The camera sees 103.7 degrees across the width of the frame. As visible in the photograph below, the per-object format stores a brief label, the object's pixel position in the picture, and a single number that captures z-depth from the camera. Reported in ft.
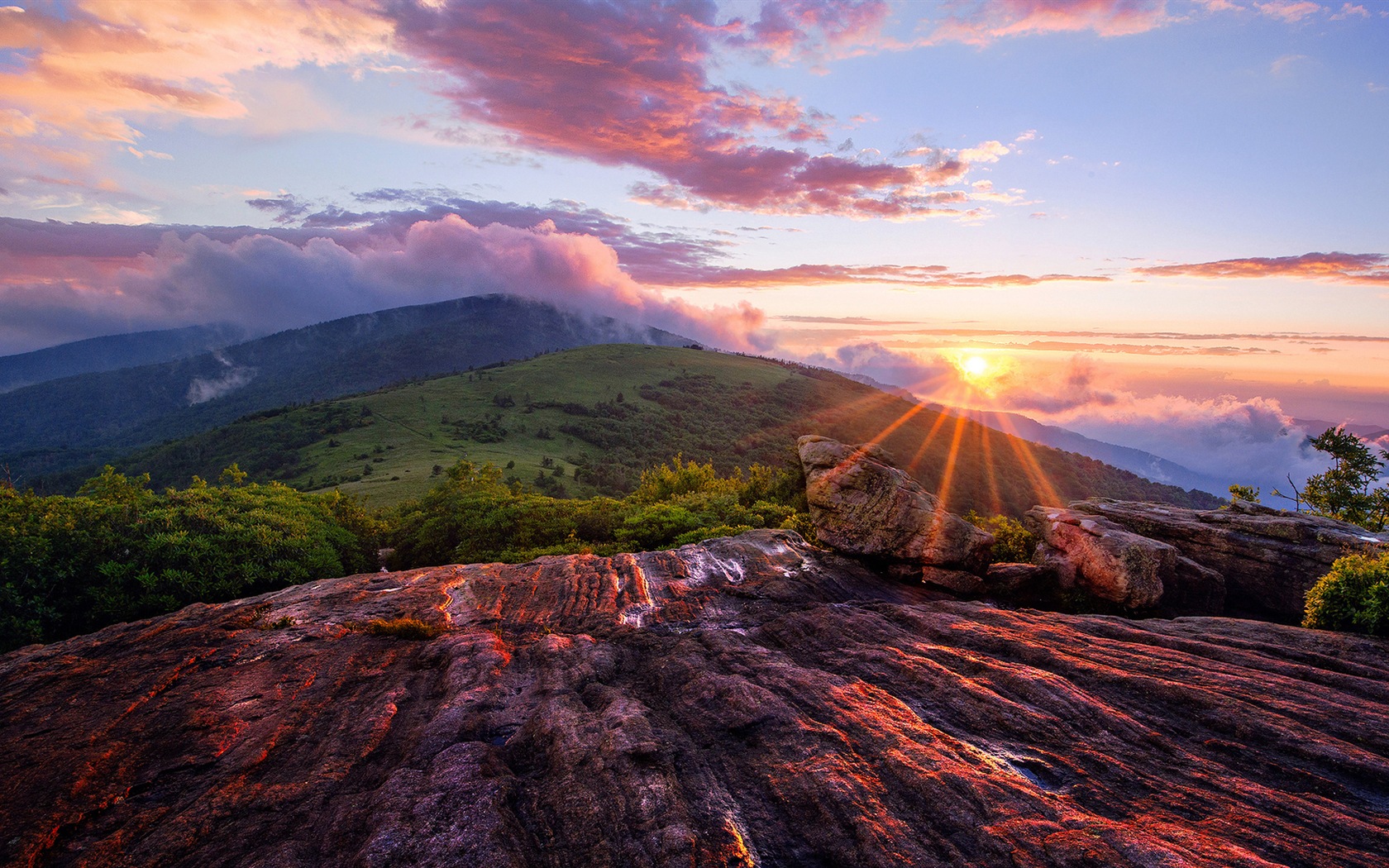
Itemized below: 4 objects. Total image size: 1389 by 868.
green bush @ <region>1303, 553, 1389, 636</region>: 53.83
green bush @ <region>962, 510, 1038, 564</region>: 88.07
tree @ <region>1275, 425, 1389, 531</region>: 107.24
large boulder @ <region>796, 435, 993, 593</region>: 74.64
